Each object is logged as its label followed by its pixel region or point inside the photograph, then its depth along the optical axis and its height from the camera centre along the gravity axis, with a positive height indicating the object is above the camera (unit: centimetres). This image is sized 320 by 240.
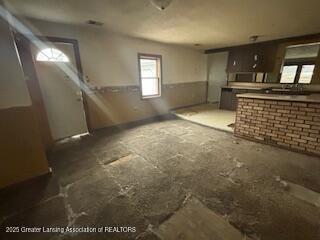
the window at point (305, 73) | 549 +1
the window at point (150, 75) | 476 +3
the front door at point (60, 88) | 305 -22
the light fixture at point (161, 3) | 198 +91
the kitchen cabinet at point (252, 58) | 495 +54
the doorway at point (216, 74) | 674 +4
